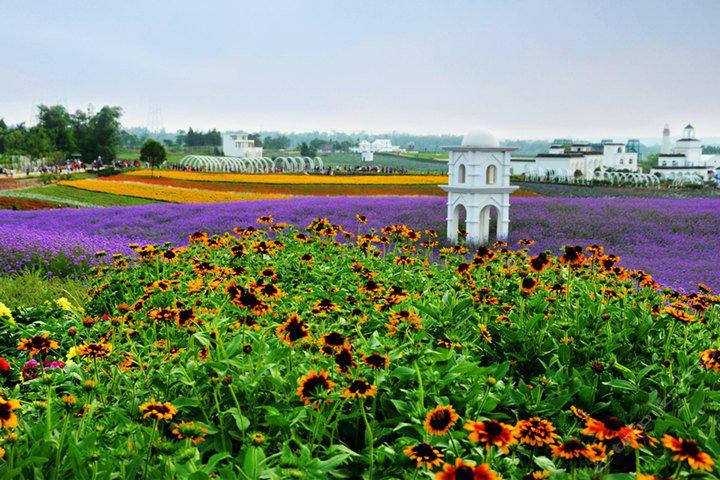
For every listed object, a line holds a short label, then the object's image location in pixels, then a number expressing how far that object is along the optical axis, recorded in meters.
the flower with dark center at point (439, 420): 2.22
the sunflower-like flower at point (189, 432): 2.50
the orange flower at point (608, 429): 2.06
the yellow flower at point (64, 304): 6.20
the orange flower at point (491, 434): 1.98
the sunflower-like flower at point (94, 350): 3.21
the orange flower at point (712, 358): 3.10
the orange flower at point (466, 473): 1.80
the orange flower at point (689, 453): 1.94
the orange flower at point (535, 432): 2.25
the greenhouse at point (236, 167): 49.66
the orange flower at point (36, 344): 3.02
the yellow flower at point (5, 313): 5.76
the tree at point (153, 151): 44.31
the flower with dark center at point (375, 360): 2.73
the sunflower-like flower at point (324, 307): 3.60
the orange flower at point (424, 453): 2.16
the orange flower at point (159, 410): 2.40
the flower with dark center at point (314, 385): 2.60
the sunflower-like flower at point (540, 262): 4.06
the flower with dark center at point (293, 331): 2.94
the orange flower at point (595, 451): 2.12
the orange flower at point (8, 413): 2.26
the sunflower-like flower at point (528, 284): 4.23
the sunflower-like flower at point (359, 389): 2.50
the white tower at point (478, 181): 14.43
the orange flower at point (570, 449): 2.14
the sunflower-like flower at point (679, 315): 3.84
